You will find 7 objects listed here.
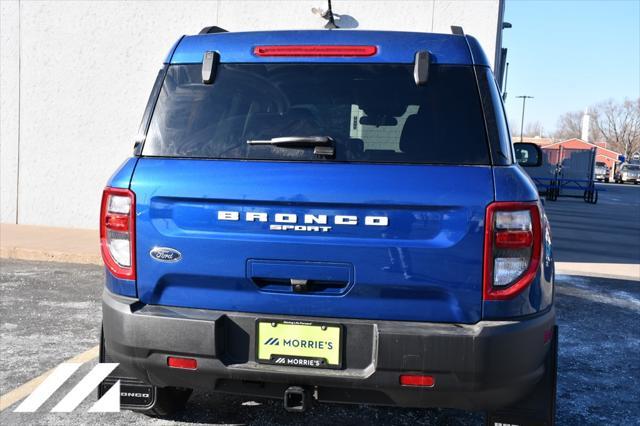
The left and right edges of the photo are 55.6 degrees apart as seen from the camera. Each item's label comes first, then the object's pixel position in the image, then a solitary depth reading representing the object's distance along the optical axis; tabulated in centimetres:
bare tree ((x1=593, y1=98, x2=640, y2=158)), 10525
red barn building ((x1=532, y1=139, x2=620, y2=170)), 8625
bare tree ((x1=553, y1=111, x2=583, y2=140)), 14075
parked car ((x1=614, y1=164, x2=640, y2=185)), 5431
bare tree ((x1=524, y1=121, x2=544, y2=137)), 18630
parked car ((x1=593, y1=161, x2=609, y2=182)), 5647
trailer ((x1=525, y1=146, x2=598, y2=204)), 2611
